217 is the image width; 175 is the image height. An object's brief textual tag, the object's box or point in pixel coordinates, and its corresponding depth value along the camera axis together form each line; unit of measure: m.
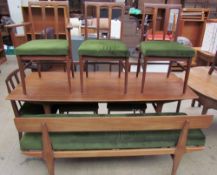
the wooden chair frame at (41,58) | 1.71
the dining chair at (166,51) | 1.71
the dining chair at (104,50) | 1.69
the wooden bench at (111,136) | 1.32
